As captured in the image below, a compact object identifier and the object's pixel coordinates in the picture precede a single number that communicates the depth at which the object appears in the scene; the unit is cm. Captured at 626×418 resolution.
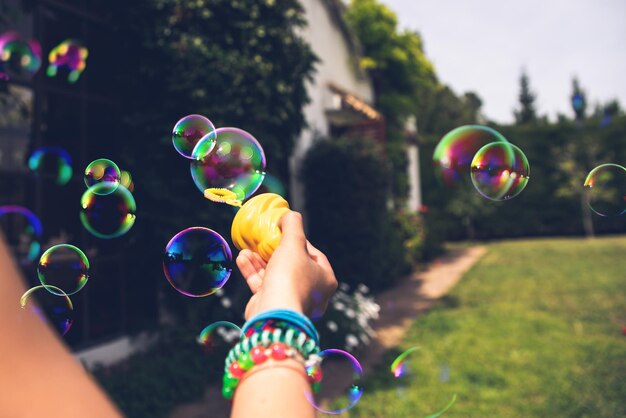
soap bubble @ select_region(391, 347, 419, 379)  202
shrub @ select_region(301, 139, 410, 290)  777
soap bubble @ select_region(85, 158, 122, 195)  206
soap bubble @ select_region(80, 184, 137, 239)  212
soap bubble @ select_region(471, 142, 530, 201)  229
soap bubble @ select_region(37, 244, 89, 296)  186
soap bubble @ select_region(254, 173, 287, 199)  432
